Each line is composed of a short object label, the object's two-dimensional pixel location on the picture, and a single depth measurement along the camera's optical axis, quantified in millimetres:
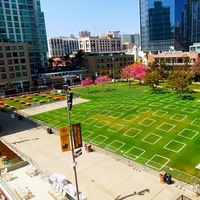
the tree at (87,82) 86394
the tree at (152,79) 68812
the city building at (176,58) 92756
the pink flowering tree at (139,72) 85188
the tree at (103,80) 83956
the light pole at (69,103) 19338
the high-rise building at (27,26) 122438
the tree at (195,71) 78625
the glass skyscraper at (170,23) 151875
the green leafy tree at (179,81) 58469
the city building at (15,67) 91562
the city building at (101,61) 123106
